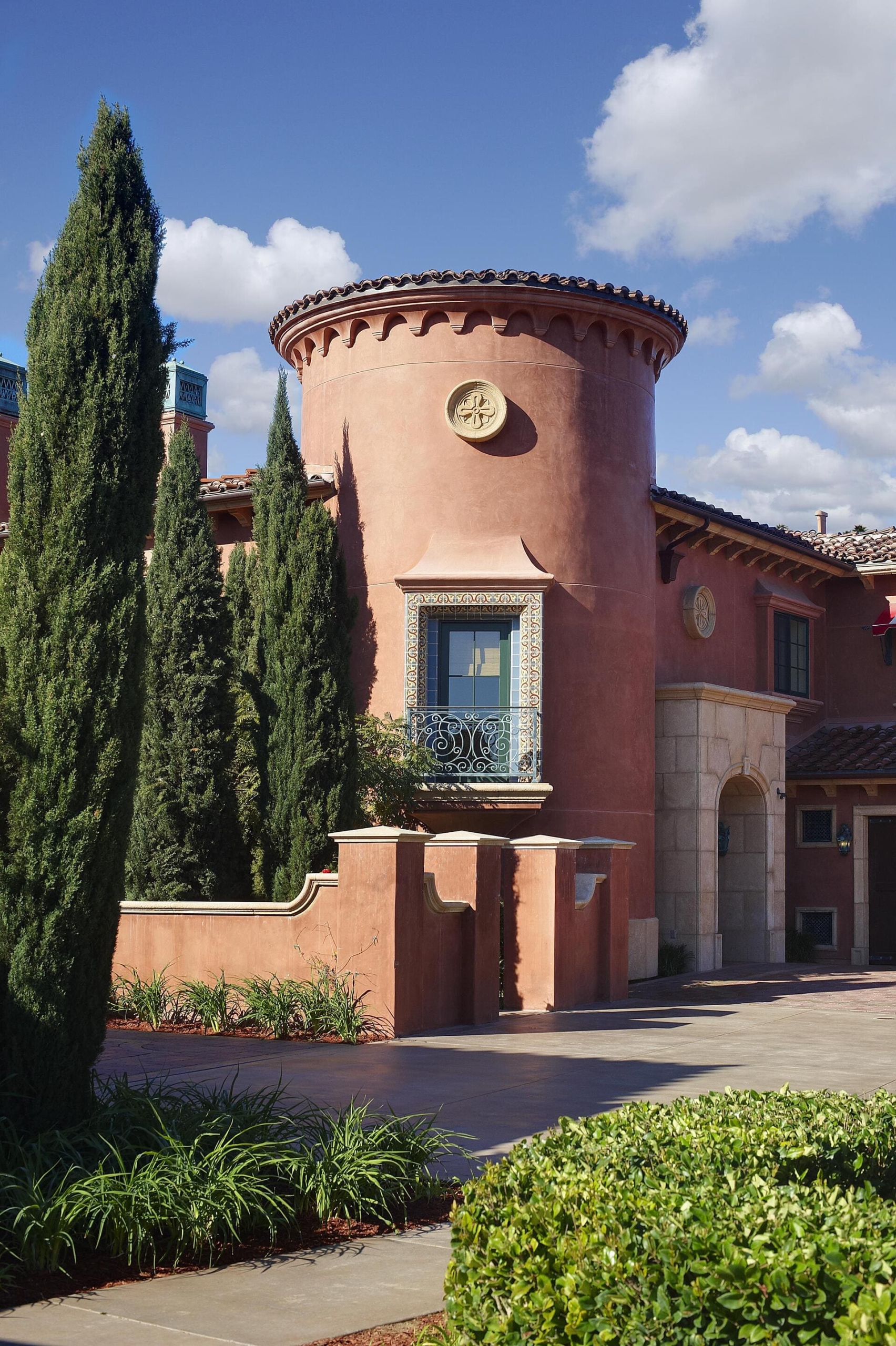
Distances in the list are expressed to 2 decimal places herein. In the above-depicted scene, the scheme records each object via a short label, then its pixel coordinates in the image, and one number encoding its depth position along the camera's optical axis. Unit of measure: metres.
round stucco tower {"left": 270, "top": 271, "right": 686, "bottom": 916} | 19.48
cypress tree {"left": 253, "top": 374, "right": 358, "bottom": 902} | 17.44
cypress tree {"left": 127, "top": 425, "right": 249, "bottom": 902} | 17.44
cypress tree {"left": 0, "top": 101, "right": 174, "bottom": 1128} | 7.69
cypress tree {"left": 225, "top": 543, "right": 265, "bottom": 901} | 18.44
